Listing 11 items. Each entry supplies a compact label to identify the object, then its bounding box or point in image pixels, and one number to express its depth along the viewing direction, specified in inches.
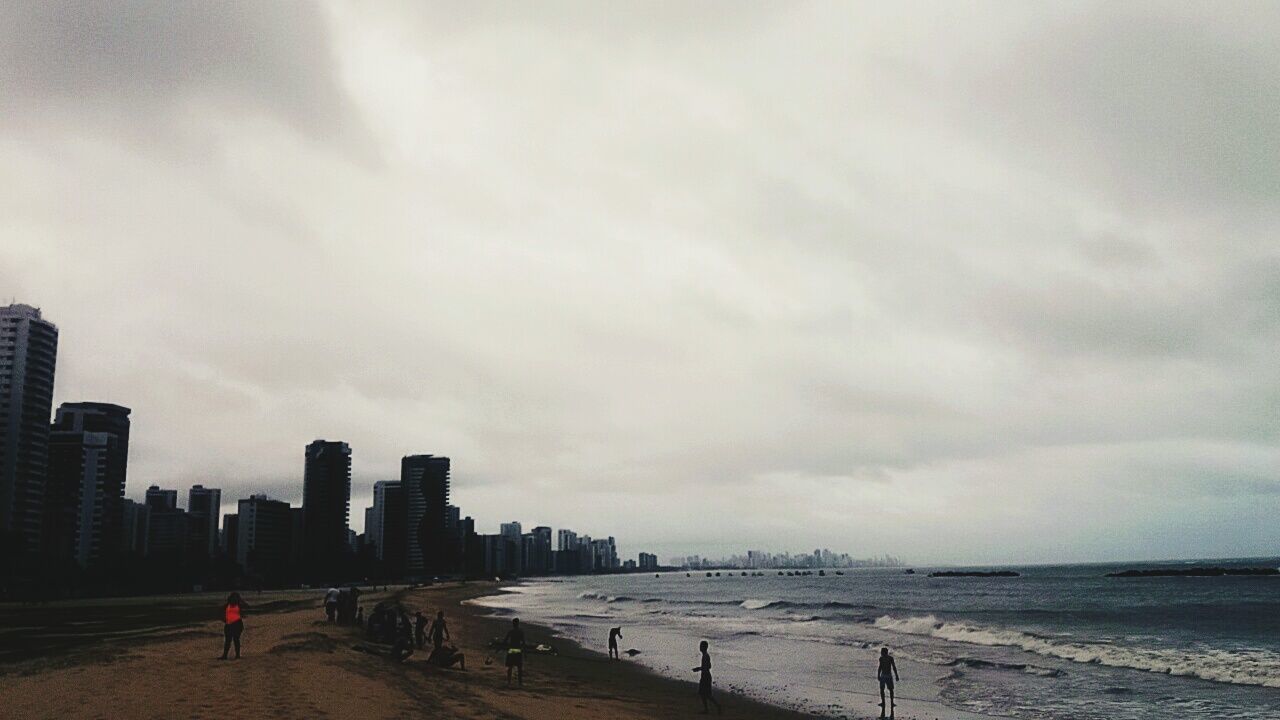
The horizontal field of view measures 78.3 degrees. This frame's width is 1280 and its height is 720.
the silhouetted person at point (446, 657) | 1151.5
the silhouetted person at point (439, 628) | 1278.3
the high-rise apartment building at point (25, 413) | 6382.9
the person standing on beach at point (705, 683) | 961.7
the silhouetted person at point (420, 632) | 1470.2
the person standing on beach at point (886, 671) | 992.2
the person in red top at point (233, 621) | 999.6
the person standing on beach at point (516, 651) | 1053.8
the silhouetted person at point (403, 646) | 1159.6
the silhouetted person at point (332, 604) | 1790.6
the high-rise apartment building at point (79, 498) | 7007.9
